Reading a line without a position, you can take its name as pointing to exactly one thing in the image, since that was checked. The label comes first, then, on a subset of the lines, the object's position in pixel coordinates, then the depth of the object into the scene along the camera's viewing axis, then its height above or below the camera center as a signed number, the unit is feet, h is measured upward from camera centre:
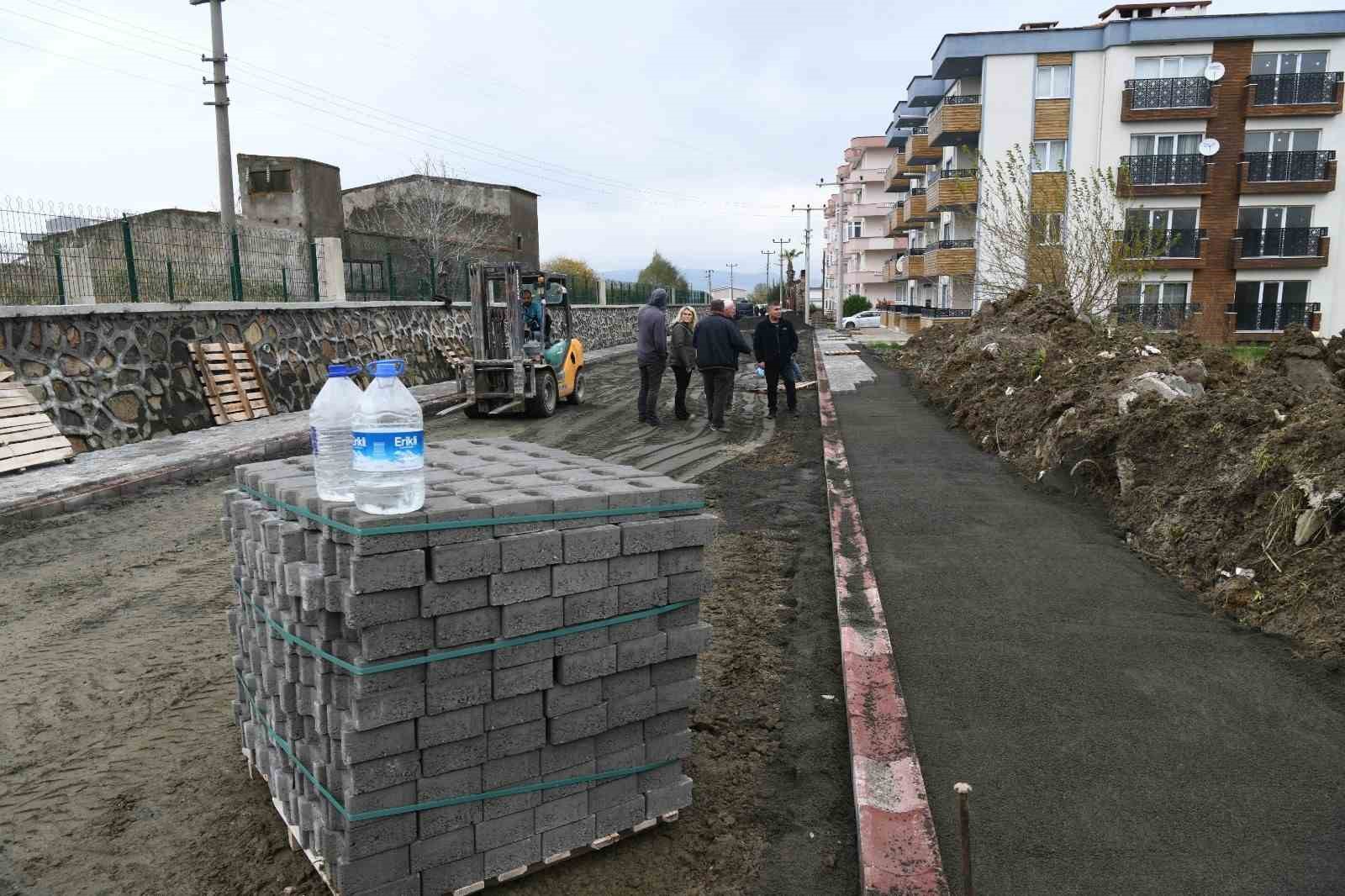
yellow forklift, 47.88 -1.55
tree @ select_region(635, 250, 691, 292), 345.72 +17.80
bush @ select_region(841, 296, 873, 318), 260.01 +3.33
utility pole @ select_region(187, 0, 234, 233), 69.51 +15.39
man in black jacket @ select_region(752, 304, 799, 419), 48.08 -1.46
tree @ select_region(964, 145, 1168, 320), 59.16 +4.45
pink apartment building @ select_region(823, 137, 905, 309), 276.00 +29.30
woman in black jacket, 46.21 -1.54
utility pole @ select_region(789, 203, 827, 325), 234.38 +17.83
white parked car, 206.16 -0.38
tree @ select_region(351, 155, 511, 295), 147.54 +17.10
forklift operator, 52.60 +0.10
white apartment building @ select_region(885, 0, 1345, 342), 118.83 +24.14
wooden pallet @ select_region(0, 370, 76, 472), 33.42 -4.15
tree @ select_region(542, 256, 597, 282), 273.99 +17.33
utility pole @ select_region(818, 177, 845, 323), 176.08 +14.89
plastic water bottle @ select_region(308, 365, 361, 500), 10.43 -1.35
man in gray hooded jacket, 45.78 -1.65
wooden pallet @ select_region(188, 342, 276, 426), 45.83 -3.10
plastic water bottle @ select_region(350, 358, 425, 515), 9.75 -1.41
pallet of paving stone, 9.61 -3.90
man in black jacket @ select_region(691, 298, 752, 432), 43.16 -1.41
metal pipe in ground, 7.47 -4.17
